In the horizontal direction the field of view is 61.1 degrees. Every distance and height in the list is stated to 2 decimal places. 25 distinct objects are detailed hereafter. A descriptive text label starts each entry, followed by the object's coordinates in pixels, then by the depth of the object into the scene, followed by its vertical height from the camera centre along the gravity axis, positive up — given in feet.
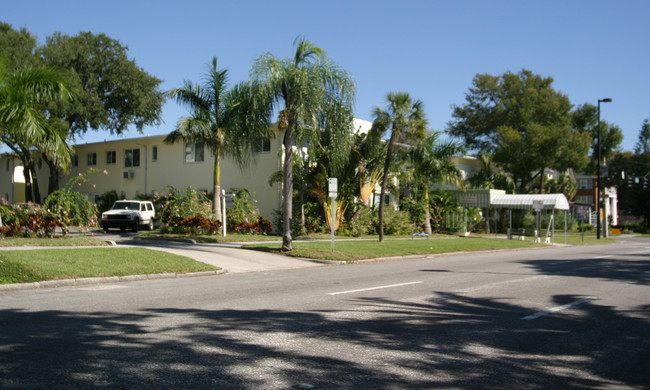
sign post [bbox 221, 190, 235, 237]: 77.51 +1.73
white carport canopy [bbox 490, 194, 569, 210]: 107.24 +2.34
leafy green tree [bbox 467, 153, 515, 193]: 148.36 +9.40
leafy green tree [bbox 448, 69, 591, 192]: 147.54 +25.69
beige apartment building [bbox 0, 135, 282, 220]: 103.04 +9.78
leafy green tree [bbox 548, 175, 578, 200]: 174.91 +8.67
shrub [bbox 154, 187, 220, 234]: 81.20 -0.08
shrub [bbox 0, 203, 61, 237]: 58.49 -0.80
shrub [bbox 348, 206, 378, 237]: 96.58 -1.87
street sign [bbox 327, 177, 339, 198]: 60.23 +3.04
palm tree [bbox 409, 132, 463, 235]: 108.06 +10.11
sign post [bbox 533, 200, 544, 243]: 100.83 +1.38
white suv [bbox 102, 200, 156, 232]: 97.14 -0.21
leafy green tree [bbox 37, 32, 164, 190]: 120.88 +30.70
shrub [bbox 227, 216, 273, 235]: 89.15 -2.09
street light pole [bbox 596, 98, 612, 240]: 123.24 +3.33
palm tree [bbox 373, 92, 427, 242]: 73.67 +12.94
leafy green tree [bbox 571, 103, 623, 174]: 187.01 +30.14
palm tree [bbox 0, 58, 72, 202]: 53.98 +11.01
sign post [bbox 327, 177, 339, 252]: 60.23 +3.04
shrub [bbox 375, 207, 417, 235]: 104.73 -1.70
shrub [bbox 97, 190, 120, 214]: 125.90 +3.45
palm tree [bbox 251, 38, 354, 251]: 56.29 +12.55
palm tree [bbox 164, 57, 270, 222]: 80.59 +14.66
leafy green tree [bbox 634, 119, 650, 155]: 298.56 +40.19
